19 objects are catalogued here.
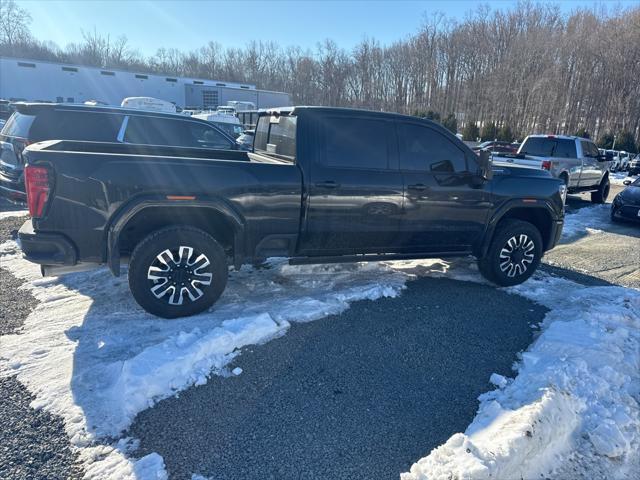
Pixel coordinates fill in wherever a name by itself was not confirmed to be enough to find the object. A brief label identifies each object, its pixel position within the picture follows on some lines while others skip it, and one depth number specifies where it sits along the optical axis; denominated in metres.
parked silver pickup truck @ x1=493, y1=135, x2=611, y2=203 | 11.94
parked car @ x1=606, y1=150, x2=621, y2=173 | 25.03
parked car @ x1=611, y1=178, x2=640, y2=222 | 10.12
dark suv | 6.77
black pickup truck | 3.67
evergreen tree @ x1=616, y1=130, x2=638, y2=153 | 31.02
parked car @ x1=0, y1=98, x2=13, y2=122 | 16.34
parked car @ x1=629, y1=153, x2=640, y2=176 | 22.03
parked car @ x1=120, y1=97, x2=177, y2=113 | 25.14
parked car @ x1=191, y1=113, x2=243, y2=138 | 18.20
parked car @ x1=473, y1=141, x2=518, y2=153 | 20.67
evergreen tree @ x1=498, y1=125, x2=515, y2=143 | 34.41
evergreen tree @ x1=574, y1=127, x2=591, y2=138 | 31.60
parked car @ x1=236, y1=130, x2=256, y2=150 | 12.75
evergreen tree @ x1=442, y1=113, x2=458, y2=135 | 37.97
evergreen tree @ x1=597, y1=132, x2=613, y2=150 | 31.84
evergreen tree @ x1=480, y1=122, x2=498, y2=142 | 35.50
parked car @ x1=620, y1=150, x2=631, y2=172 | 25.94
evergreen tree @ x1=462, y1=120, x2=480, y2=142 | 36.50
